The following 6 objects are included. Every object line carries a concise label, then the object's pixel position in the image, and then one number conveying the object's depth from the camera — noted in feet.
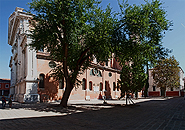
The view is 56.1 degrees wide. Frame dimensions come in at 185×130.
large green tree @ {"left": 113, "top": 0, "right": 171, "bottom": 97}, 49.32
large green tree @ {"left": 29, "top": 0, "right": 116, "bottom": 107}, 47.62
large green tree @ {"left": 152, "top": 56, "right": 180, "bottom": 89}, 132.47
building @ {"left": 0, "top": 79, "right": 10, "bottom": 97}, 200.82
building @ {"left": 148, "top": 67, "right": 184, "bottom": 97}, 190.79
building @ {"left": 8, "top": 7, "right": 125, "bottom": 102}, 76.83
